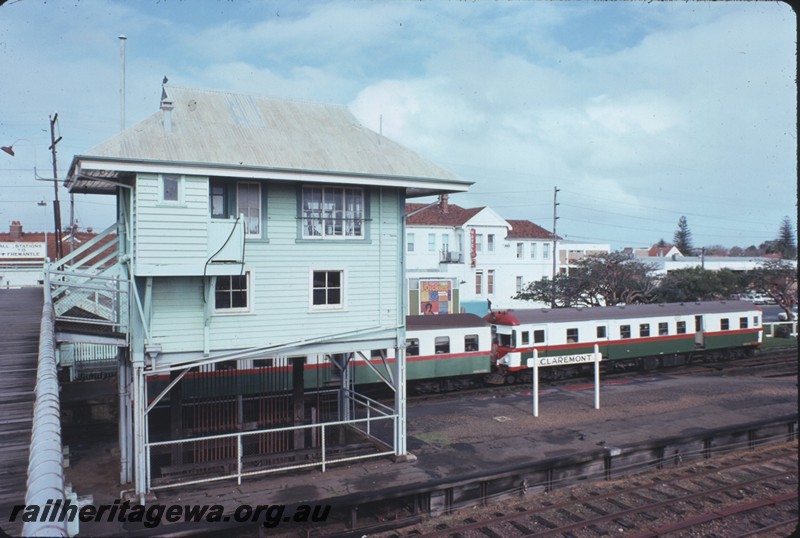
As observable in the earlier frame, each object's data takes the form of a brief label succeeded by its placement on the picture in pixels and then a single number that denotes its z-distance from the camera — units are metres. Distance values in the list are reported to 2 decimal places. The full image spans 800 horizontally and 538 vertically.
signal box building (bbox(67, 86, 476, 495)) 12.34
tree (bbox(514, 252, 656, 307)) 38.00
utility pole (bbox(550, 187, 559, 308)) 47.54
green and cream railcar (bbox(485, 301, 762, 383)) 24.58
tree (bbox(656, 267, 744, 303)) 40.56
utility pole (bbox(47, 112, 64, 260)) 32.33
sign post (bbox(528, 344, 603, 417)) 18.72
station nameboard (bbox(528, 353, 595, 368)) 22.94
